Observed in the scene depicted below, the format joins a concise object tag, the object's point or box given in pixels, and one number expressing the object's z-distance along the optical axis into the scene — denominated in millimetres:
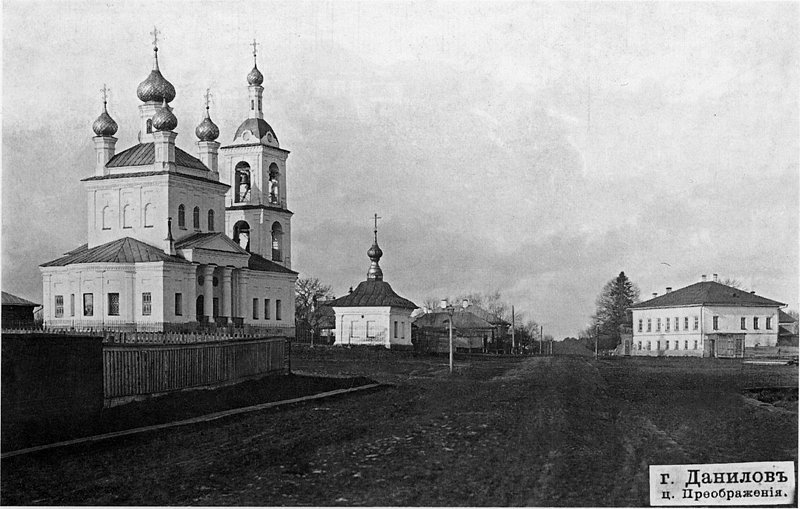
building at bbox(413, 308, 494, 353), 78062
